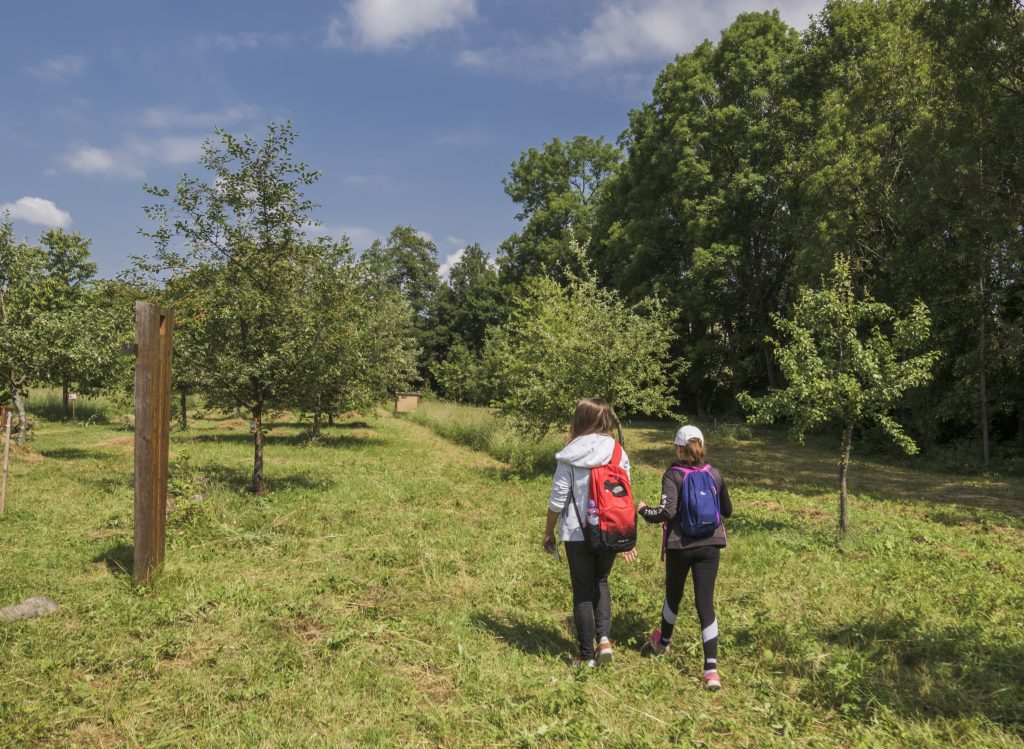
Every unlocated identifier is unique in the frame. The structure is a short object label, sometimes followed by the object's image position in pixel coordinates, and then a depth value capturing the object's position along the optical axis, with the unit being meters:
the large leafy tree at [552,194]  41.94
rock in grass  5.30
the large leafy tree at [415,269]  51.94
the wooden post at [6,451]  8.67
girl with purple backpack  4.61
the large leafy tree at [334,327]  10.94
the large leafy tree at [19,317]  13.81
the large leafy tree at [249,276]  10.32
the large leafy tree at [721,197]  26.62
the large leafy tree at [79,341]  13.89
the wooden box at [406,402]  32.84
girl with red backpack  4.57
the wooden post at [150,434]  6.25
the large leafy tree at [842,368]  8.57
